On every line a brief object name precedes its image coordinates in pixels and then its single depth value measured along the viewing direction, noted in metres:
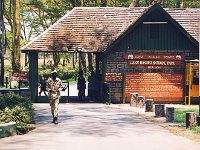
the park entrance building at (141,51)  26.42
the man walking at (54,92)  16.15
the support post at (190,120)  15.26
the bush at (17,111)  14.07
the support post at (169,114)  16.84
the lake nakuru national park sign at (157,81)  26.73
